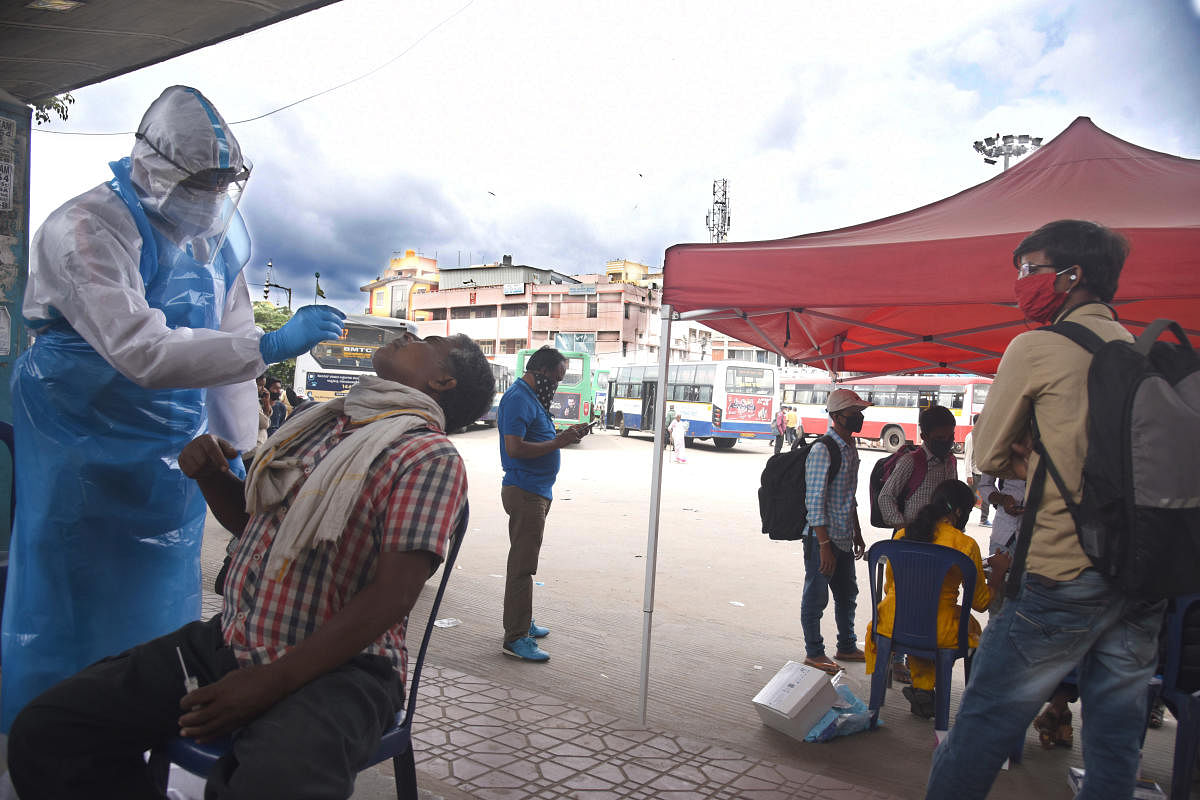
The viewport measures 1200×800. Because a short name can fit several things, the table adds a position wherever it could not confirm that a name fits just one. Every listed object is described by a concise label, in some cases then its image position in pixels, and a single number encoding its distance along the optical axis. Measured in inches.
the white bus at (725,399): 1007.6
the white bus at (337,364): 788.6
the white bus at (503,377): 1216.9
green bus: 1082.1
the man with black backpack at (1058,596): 72.1
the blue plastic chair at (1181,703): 103.4
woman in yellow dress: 139.1
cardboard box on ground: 133.6
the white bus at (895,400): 986.1
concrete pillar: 140.1
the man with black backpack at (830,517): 169.2
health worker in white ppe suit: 79.3
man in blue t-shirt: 171.0
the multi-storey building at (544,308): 2289.6
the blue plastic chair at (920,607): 134.8
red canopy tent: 119.0
